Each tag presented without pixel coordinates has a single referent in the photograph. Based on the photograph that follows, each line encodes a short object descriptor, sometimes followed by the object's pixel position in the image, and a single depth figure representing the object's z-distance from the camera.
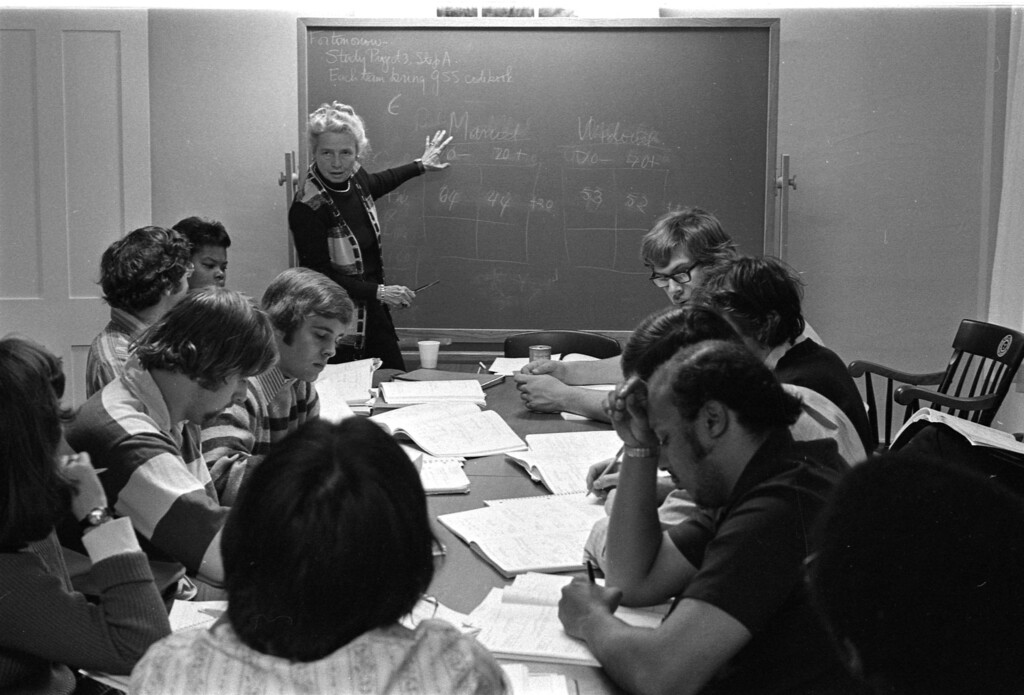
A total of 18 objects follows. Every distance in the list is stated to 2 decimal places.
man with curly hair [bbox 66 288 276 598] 1.52
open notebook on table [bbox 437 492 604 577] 1.66
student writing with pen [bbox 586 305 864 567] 1.58
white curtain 4.34
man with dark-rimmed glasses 2.75
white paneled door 4.35
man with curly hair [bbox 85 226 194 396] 2.49
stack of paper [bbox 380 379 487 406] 3.06
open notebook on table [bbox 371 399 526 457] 2.47
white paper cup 3.71
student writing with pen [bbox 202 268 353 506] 2.34
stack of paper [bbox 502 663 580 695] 1.22
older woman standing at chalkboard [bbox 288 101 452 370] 4.00
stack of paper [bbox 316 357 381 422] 2.85
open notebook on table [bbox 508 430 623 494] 2.17
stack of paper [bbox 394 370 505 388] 3.42
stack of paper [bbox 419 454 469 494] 2.11
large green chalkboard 4.37
